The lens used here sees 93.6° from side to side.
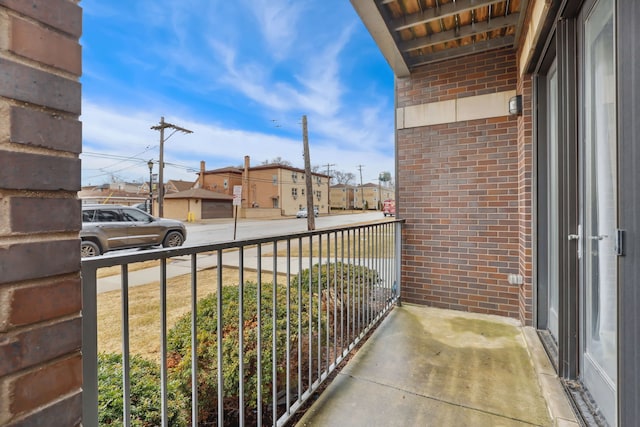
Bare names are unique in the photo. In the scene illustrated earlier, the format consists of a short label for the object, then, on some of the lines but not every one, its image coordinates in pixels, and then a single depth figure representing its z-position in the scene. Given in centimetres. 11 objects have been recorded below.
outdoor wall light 265
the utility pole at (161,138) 1536
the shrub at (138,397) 105
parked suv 691
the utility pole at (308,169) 1288
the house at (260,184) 3183
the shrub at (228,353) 154
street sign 927
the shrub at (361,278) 261
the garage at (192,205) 2558
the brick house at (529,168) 112
